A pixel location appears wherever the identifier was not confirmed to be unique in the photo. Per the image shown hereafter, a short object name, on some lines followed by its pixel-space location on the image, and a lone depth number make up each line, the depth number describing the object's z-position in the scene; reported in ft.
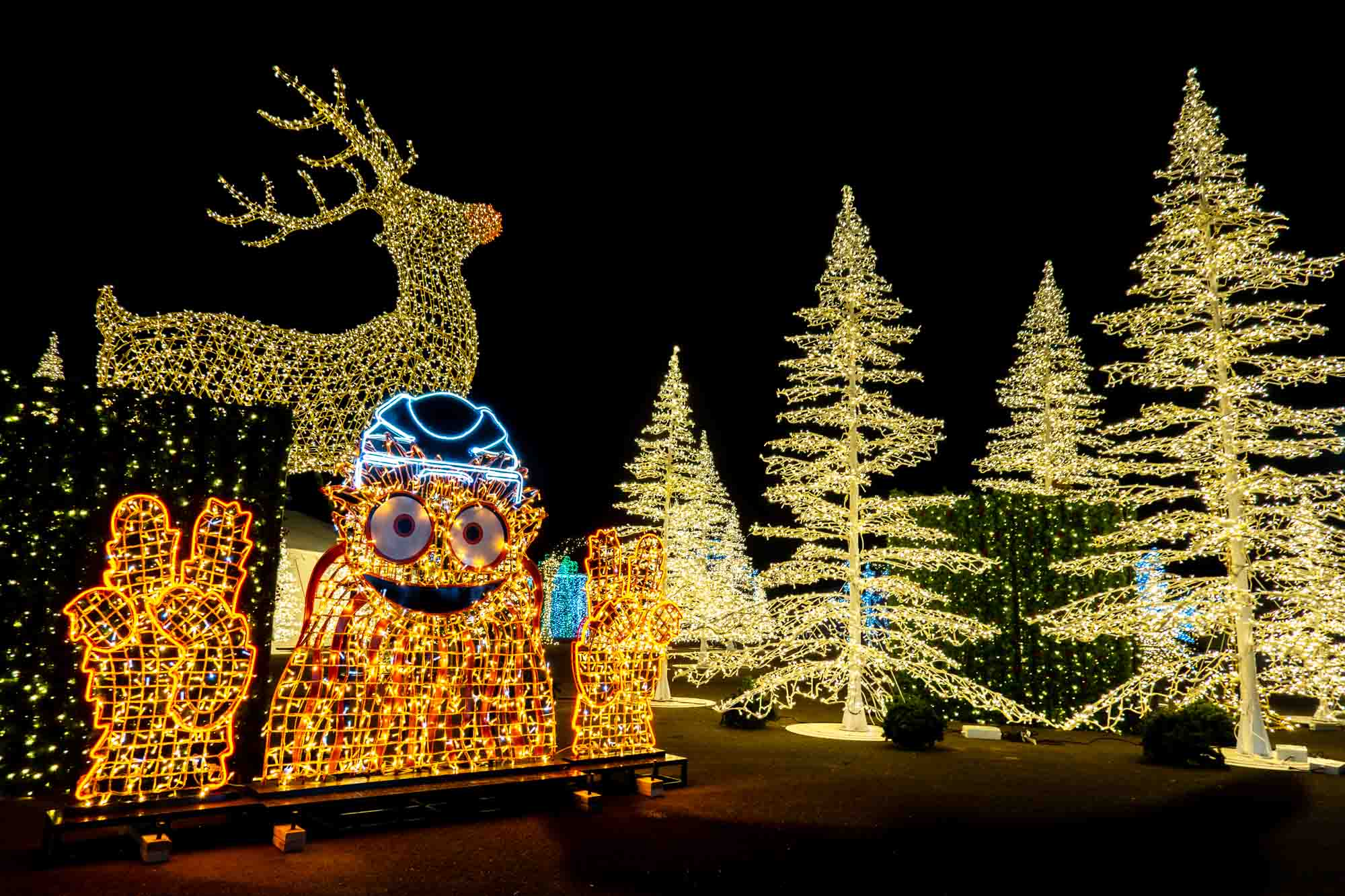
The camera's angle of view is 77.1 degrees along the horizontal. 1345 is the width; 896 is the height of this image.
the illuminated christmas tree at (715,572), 41.04
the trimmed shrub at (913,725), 33.55
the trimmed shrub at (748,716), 38.86
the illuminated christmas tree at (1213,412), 34.50
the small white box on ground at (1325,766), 31.07
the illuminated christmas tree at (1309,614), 31.91
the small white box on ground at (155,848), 16.57
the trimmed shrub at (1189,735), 30.99
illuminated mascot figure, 19.94
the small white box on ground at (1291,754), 32.14
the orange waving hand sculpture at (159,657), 17.13
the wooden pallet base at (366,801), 16.62
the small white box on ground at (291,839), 17.66
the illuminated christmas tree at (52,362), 61.63
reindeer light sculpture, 33.47
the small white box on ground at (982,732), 37.55
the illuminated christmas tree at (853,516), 38.91
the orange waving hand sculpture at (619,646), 23.97
